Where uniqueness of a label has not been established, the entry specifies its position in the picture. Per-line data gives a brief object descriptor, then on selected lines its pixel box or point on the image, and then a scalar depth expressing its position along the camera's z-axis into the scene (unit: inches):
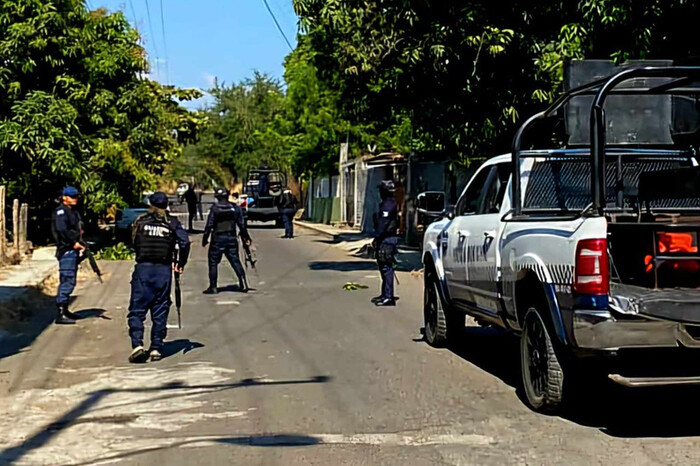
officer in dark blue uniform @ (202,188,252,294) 684.1
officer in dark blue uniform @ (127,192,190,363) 420.8
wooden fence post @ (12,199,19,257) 916.7
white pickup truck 282.8
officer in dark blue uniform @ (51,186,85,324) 542.0
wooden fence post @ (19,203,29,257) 952.9
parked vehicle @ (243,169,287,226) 1827.0
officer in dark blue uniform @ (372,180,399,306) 595.2
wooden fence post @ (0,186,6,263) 824.6
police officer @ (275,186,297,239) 1419.8
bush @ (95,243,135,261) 1032.2
